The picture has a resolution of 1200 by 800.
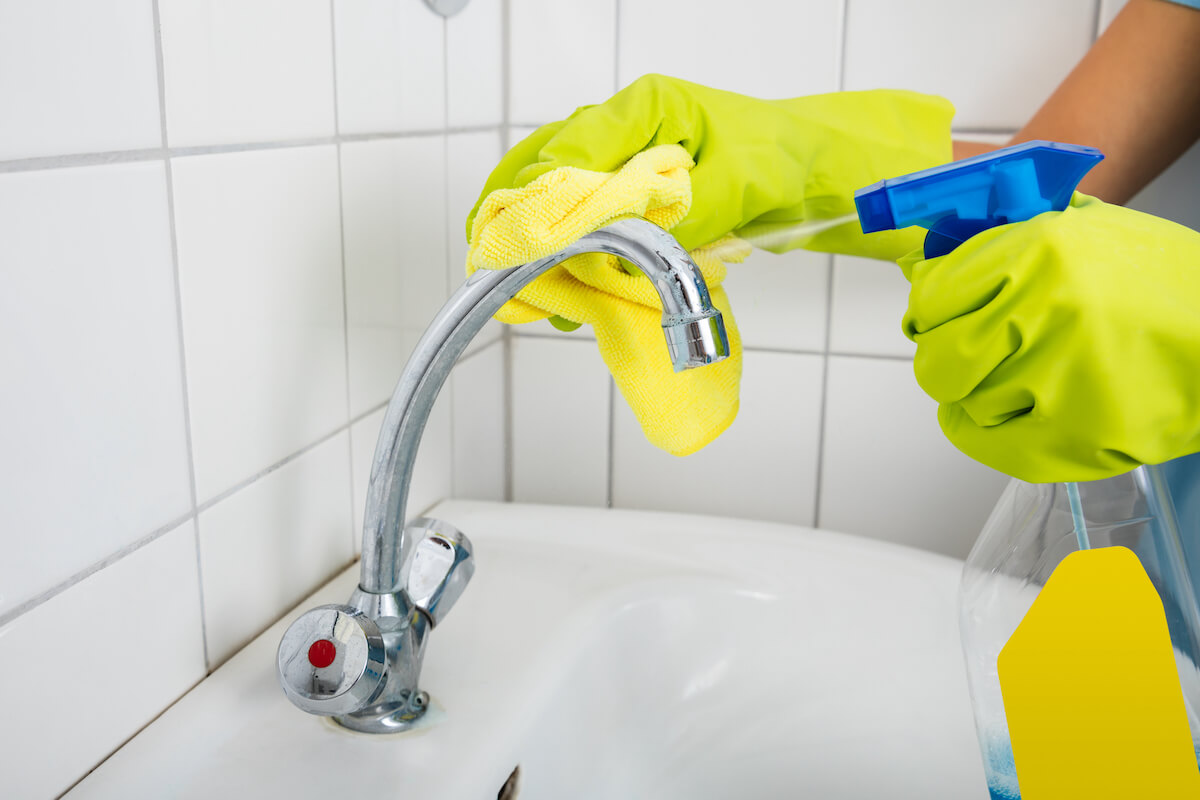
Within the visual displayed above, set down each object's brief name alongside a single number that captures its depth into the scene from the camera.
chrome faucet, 0.38
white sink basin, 0.52
